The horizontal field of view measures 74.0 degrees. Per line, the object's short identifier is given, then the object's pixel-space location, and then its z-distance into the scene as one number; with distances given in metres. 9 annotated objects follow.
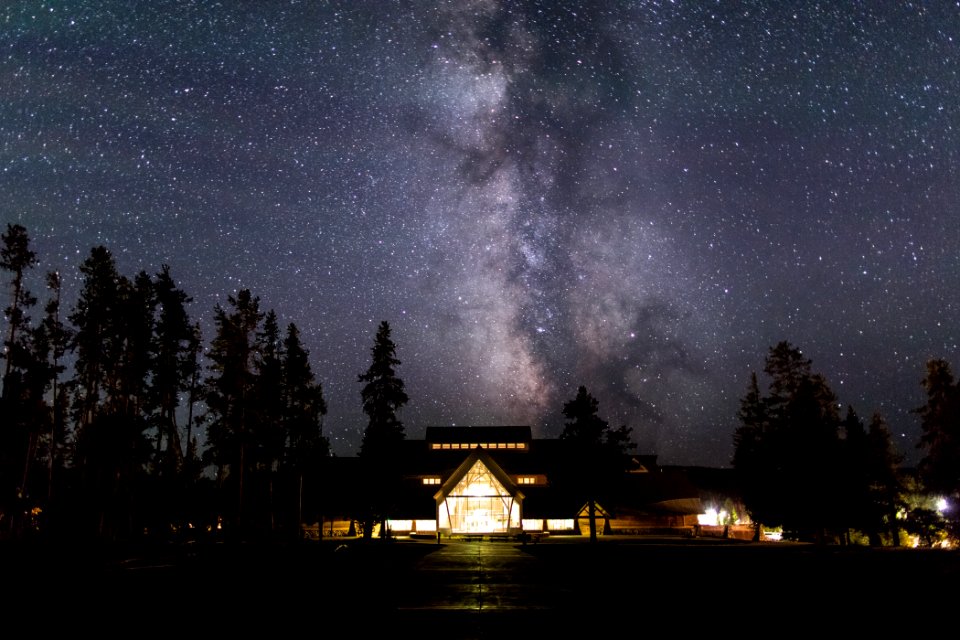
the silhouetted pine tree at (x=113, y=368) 38.66
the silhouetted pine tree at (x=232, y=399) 44.94
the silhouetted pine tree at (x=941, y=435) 38.81
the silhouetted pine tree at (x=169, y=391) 43.41
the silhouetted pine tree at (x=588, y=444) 56.94
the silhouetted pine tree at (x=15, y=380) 37.97
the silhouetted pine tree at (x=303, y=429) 53.25
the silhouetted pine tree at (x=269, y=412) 49.69
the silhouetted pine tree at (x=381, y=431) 50.60
